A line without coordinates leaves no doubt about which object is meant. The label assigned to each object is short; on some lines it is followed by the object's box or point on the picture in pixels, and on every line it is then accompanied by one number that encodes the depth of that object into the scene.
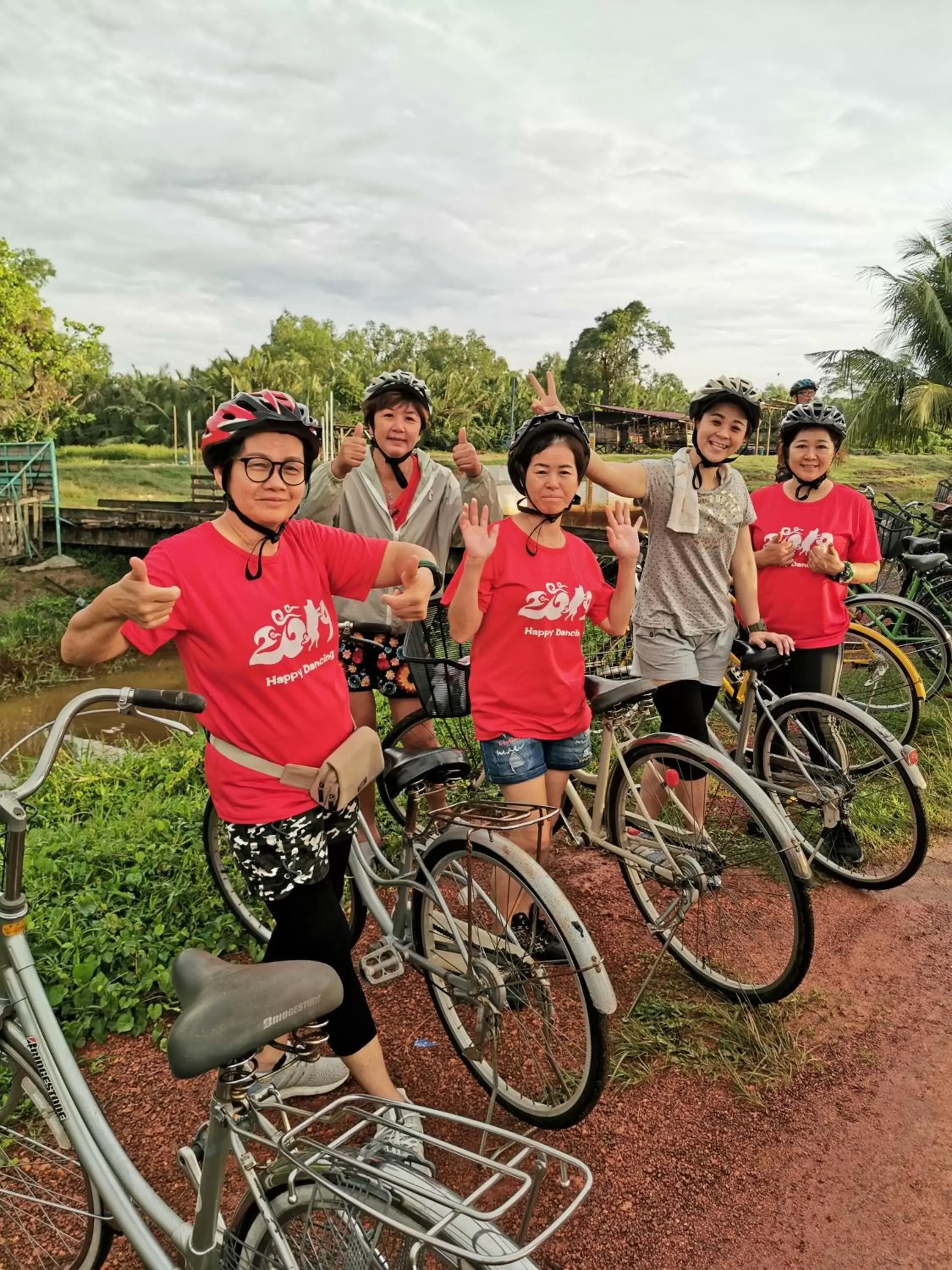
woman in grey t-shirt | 3.25
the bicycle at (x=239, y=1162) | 1.30
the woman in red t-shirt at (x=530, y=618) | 2.72
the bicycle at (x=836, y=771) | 3.65
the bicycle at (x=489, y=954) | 2.32
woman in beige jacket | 3.34
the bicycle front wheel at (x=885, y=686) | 5.07
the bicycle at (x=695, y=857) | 2.84
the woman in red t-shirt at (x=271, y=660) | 2.05
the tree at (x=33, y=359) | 19.45
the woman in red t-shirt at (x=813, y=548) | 3.87
